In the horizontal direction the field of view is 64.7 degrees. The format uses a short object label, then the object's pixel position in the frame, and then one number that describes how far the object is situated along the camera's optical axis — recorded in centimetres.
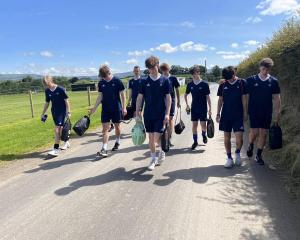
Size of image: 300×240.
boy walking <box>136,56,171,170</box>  438
